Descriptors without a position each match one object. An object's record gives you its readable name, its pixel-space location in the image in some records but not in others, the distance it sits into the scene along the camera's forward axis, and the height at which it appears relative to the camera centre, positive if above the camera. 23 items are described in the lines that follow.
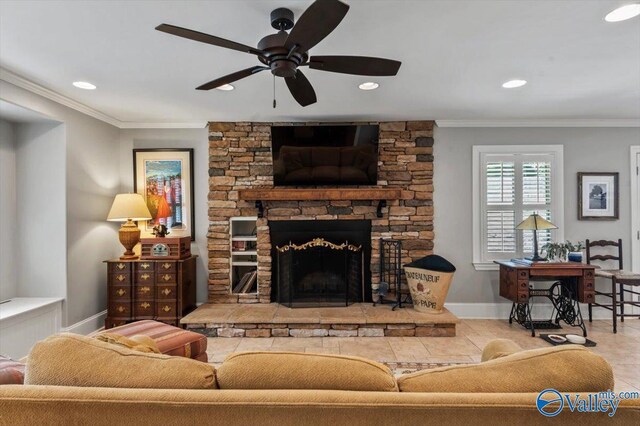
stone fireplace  4.10 +0.11
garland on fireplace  3.94 -0.42
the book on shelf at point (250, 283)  4.13 -0.91
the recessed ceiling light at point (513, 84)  2.87 +1.14
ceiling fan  1.38 +0.83
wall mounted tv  3.82 +0.68
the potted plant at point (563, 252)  3.64 -0.48
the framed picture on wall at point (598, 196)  4.04 +0.17
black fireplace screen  3.95 -0.75
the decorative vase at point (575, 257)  3.65 -0.53
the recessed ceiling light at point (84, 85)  2.85 +1.15
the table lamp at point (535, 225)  3.59 -0.17
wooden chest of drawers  3.64 -0.88
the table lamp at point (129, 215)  3.67 -0.03
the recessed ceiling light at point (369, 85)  2.89 +1.14
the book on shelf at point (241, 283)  4.14 -0.91
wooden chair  3.55 -0.75
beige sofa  0.98 -0.56
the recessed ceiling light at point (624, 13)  1.83 +1.14
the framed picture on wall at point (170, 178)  4.12 +0.44
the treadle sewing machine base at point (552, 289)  3.48 -0.89
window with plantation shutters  4.07 +0.17
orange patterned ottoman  1.98 -0.80
